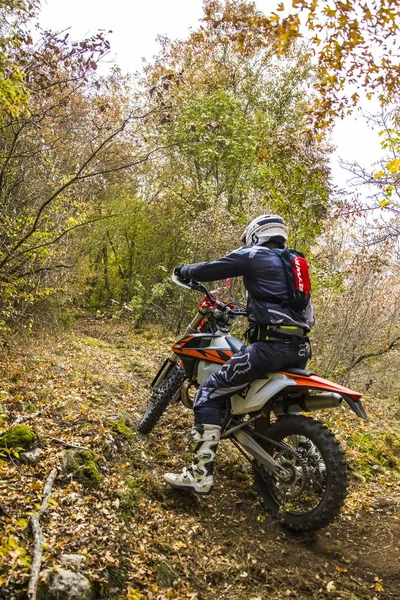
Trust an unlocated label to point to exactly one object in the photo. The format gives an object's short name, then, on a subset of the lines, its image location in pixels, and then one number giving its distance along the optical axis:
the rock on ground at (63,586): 2.35
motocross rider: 3.64
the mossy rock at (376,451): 5.31
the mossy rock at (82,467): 3.49
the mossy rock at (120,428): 4.50
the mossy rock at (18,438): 3.53
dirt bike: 3.37
